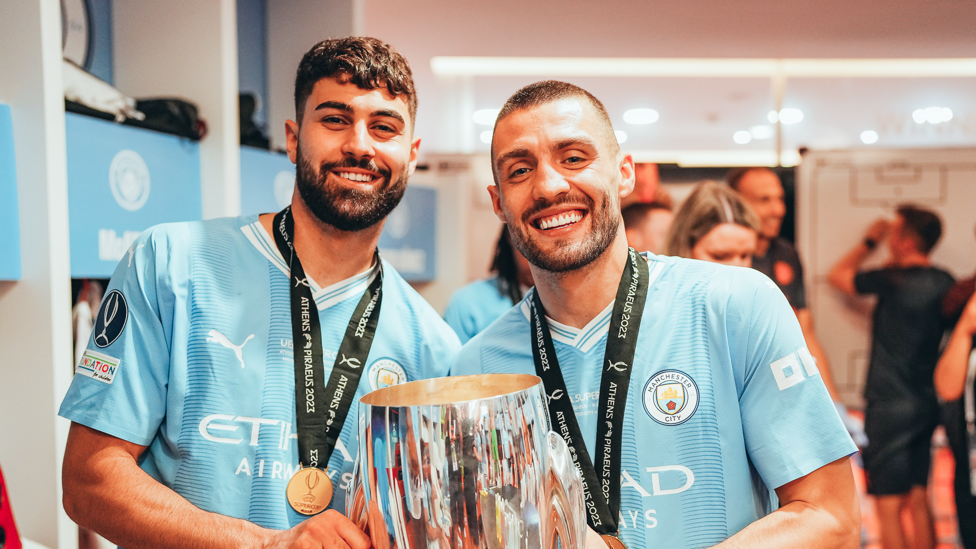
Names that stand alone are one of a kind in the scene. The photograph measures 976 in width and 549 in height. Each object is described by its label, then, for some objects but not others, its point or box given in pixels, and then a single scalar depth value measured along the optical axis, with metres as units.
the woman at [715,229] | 2.79
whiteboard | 3.90
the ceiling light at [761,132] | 4.33
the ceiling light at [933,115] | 4.17
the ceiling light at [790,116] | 4.32
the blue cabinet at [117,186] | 2.03
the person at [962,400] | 3.30
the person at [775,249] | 3.55
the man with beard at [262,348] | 1.34
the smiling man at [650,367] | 1.26
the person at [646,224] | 3.69
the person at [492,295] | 3.04
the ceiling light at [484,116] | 4.67
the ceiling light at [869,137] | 4.23
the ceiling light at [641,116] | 4.54
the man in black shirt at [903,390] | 3.61
